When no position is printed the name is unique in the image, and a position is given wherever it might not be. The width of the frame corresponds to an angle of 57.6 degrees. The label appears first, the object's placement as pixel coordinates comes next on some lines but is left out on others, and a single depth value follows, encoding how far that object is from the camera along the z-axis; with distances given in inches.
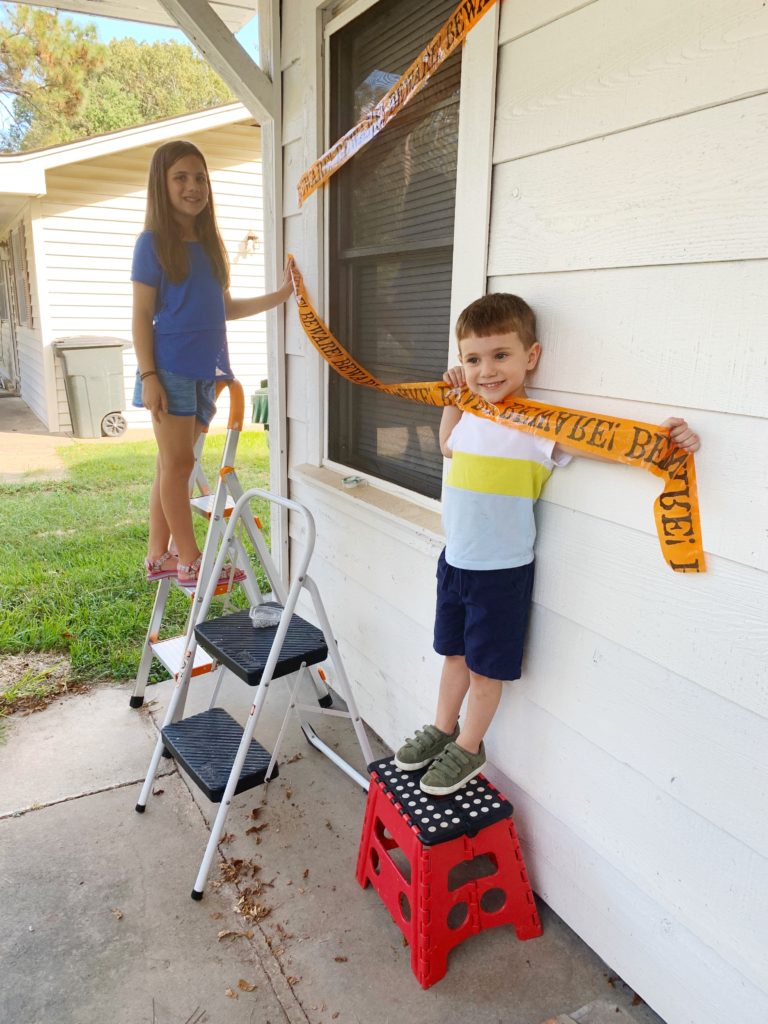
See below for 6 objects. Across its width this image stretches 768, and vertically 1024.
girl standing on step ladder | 94.3
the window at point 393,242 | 83.6
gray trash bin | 315.3
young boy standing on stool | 65.2
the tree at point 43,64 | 1043.3
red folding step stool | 67.0
